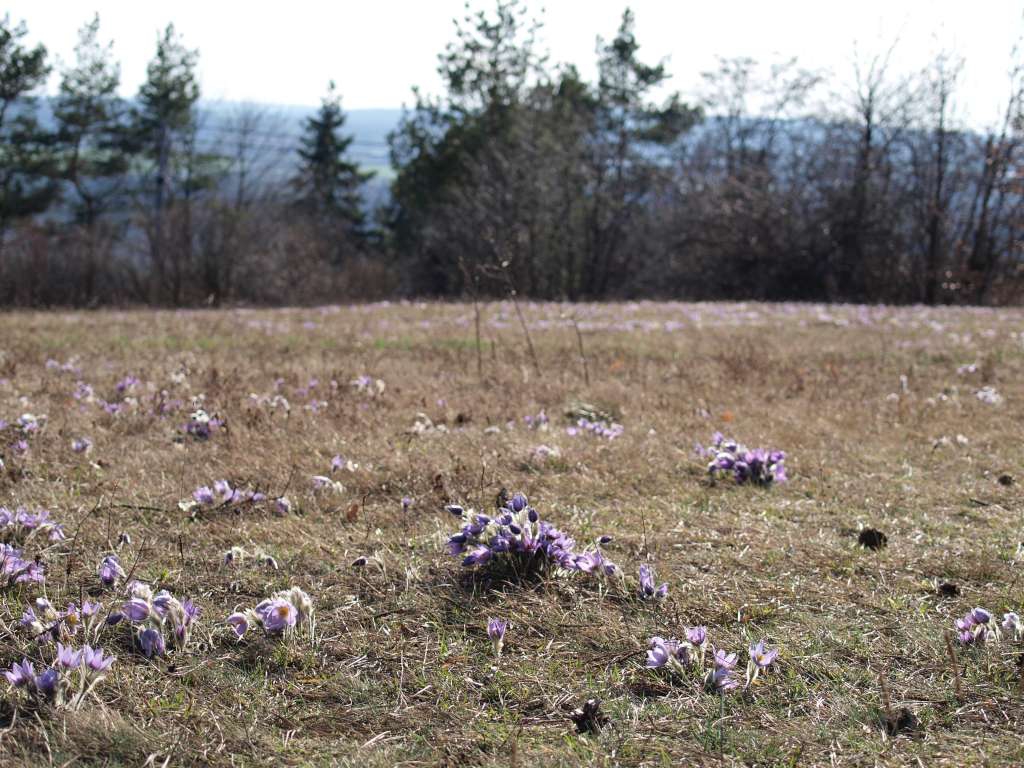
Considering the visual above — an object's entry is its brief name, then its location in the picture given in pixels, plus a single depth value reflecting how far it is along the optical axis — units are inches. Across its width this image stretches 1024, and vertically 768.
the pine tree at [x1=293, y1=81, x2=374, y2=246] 2106.3
